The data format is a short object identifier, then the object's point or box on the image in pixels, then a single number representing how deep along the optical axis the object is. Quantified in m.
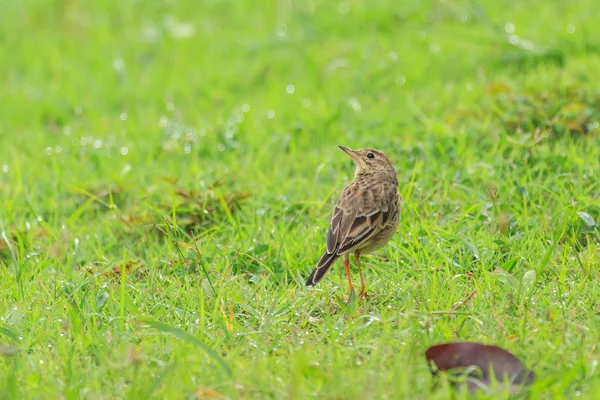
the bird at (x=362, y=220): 11.20
